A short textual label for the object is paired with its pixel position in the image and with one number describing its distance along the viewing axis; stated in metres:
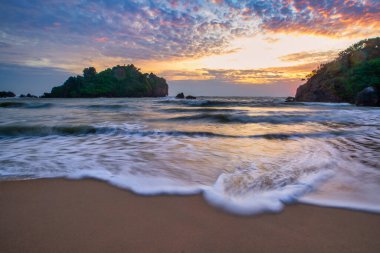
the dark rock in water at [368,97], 20.72
